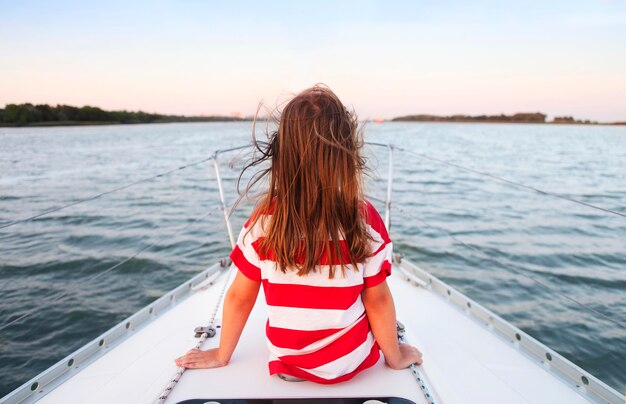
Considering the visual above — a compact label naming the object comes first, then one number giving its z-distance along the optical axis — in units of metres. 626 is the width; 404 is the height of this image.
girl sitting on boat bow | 0.95
